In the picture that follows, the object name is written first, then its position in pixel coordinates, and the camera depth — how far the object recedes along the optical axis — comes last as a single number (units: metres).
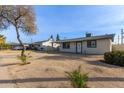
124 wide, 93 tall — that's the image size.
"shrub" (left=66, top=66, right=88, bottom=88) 2.69
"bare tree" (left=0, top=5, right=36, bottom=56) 6.60
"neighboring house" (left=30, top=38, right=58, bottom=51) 17.28
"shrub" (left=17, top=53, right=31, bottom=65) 5.75
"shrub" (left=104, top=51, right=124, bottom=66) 5.45
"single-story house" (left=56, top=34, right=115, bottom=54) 9.07
